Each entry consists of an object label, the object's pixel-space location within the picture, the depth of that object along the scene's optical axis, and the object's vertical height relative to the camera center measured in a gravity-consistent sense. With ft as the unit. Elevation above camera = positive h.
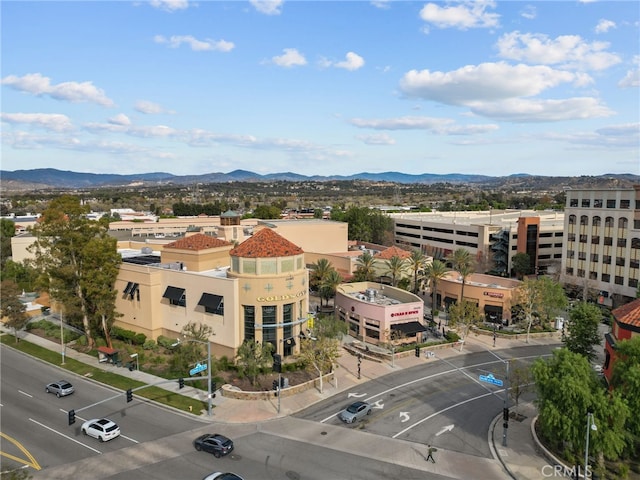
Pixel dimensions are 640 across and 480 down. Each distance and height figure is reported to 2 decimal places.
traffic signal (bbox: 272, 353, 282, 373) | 134.92 -48.10
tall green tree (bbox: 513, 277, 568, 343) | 200.23 -43.49
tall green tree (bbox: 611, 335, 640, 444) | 96.84 -37.55
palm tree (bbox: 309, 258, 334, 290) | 248.52 -41.05
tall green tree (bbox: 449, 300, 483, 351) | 188.44 -48.35
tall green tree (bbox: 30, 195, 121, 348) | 180.24 -24.49
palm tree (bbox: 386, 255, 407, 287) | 242.04 -38.31
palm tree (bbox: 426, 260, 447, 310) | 228.63 -37.39
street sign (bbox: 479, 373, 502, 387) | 117.77 -45.68
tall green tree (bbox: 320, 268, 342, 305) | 232.16 -43.80
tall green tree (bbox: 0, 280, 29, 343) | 193.57 -47.92
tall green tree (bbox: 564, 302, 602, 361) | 153.58 -43.57
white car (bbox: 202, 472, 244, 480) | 94.68 -56.38
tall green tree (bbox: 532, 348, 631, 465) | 95.35 -43.62
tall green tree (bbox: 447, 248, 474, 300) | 224.33 -32.60
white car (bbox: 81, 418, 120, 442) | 115.03 -57.73
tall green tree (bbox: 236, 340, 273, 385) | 142.41 -50.26
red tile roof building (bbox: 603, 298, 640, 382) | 112.68 -31.62
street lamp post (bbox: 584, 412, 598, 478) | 92.53 -45.02
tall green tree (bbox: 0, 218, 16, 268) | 330.13 -32.68
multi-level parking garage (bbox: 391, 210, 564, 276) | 325.62 -32.74
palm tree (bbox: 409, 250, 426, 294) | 242.37 -35.00
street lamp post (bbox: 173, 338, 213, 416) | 124.57 -55.16
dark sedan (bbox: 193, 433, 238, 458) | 107.65 -57.35
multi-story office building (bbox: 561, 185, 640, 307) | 243.40 -25.58
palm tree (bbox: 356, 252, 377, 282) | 257.75 -40.63
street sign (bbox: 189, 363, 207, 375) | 119.24 -44.24
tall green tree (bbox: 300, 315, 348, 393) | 145.89 -47.58
